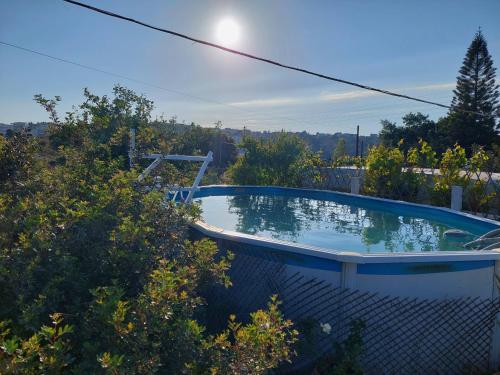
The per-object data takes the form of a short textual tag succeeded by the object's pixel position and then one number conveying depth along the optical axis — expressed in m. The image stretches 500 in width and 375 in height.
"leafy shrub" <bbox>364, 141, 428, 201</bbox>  12.31
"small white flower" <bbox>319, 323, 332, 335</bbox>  3.79
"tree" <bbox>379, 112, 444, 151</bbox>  35.41
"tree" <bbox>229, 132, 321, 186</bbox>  15.22
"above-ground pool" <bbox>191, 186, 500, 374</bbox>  4.22
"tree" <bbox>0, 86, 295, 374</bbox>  2.26
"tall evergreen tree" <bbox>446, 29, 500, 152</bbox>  33.00
